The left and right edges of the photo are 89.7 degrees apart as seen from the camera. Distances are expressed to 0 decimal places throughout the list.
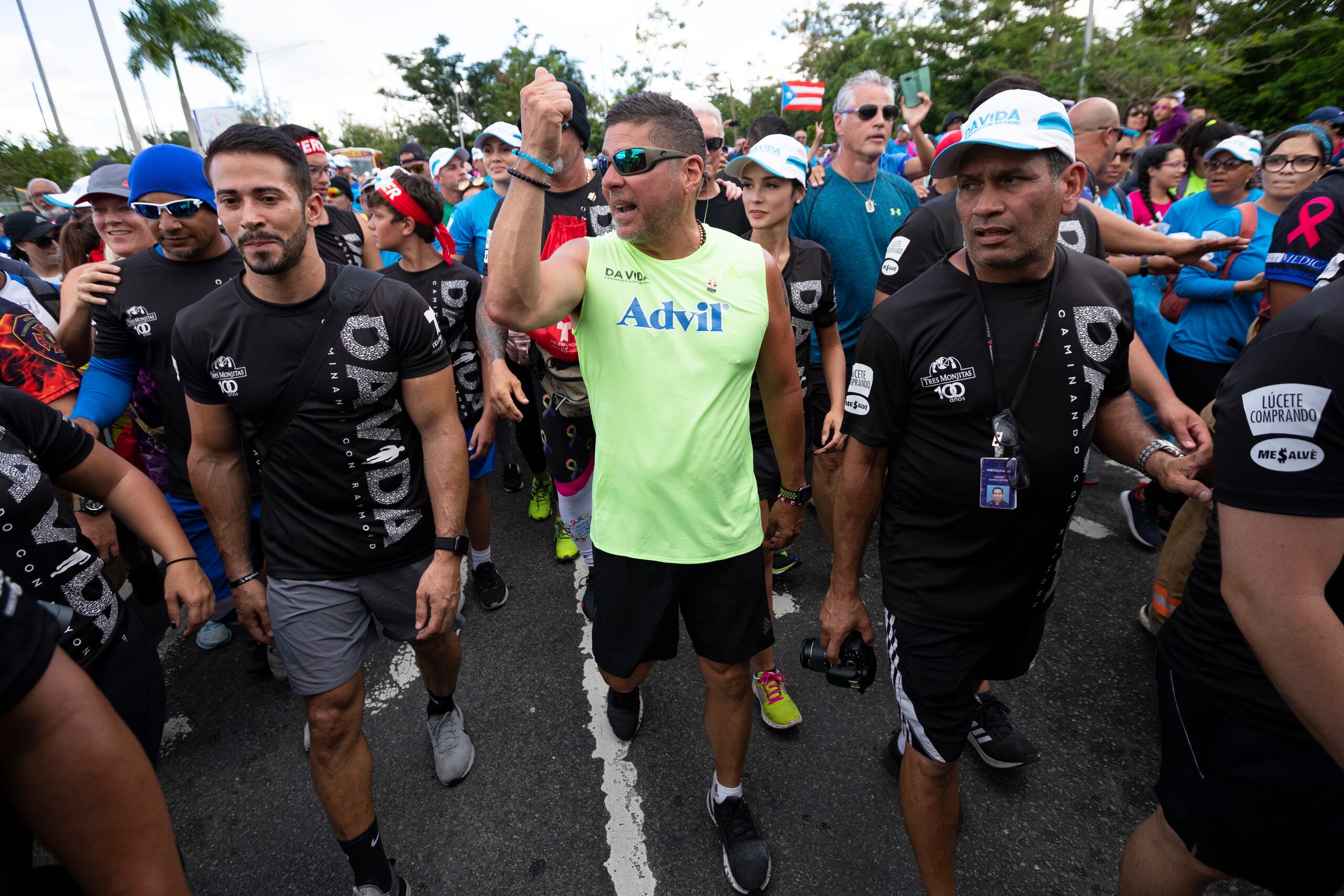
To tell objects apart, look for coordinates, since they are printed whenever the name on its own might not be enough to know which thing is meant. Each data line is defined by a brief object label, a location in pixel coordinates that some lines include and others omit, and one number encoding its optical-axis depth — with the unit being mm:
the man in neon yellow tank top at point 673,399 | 2004
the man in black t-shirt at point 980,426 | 1809
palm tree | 18906
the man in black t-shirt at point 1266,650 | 1188
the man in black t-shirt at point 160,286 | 2855
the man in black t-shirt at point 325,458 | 2193
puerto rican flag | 5727
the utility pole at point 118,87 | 22562
